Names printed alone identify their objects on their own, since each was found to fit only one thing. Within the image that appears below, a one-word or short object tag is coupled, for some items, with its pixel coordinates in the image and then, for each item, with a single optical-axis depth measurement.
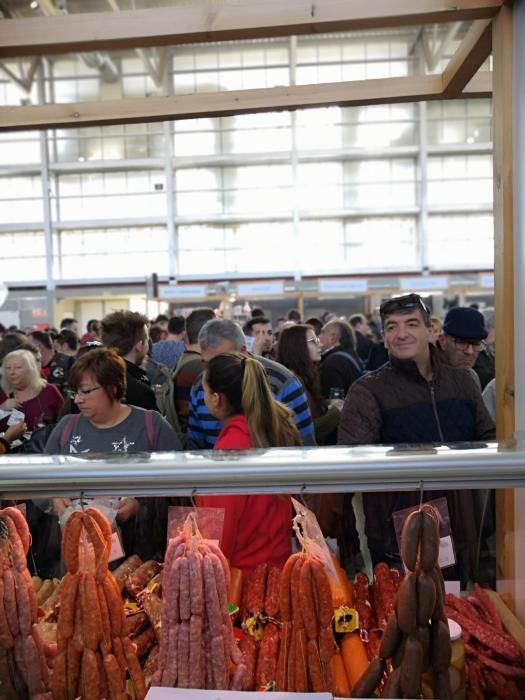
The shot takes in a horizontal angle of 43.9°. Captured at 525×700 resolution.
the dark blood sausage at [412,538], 1.20
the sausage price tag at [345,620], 1.46
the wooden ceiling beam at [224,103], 2.34
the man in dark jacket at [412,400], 2.36
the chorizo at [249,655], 1.32
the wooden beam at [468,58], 1.95
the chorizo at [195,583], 1.25
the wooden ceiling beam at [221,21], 1.80
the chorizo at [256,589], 1.54
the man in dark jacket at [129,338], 3.29
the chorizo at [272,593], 1.52
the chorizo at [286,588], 1.27
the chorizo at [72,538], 1.26
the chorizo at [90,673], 1.27
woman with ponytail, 1.51
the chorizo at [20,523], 1.31
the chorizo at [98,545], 1.26
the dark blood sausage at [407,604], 1.21
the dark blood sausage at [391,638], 1.25
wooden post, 1.72
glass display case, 1.20
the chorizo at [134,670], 1.31
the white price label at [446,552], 1.40
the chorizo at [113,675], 1.28
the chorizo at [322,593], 1.26
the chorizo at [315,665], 1.29
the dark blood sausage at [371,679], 1.29
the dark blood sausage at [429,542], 1.20
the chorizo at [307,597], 1.26
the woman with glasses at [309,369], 4.00
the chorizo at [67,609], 1.27
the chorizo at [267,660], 1.35
